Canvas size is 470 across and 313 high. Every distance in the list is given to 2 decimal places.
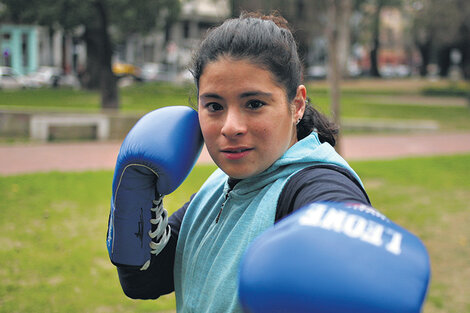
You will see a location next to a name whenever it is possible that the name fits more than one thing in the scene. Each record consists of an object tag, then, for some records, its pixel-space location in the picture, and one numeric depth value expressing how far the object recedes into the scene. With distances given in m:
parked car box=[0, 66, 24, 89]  26.53
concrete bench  10.95
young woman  1.39
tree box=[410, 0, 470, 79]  23.06
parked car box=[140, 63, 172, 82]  38.88
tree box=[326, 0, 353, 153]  7.46
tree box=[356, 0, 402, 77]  39.09
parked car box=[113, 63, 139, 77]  37.59
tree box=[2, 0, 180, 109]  15.13
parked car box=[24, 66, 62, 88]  29.04
